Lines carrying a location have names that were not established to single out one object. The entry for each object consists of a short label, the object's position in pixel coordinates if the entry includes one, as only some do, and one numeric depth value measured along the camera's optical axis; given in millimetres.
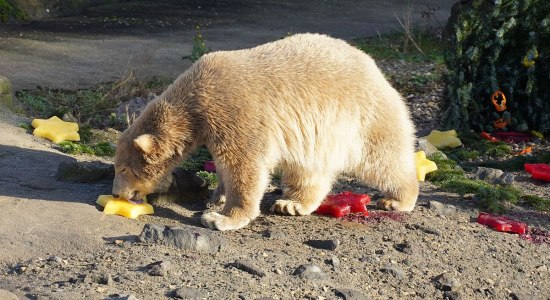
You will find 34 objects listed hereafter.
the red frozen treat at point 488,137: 18806
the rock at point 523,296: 11570
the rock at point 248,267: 10609
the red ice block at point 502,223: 13516
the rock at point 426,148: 17266
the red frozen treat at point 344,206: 13602
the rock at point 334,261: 11416
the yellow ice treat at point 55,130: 16172
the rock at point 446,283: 11398
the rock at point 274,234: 12297
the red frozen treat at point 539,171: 16109
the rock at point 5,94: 18167
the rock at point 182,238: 11180
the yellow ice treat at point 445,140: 18484
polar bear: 12266
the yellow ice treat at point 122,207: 12398
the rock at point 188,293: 9672
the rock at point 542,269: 12398
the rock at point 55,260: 10547
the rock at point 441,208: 14141
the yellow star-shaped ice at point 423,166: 15867
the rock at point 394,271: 11469
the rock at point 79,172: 13766
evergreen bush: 18875
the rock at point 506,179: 15783
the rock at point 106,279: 9873
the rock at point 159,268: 10216
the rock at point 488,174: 16203
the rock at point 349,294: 10422
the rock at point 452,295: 11234
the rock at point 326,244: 12000
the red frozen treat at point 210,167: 15678
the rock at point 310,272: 10797
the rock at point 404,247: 12273
